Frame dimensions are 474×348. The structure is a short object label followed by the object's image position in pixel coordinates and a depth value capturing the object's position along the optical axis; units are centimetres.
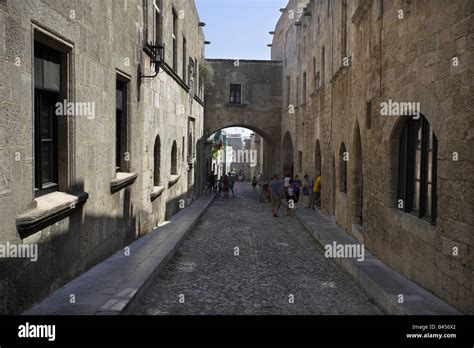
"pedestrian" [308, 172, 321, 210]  1684
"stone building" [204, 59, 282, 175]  2719
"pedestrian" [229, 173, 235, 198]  2566
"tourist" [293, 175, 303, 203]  1871
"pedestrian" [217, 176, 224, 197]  2489
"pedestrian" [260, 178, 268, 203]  2270
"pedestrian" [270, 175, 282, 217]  1623
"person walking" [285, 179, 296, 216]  1659
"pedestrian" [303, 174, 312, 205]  1783
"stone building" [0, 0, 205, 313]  439
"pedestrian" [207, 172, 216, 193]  2581
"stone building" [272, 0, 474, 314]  514
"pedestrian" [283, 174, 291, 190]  1851
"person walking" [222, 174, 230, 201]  2406
